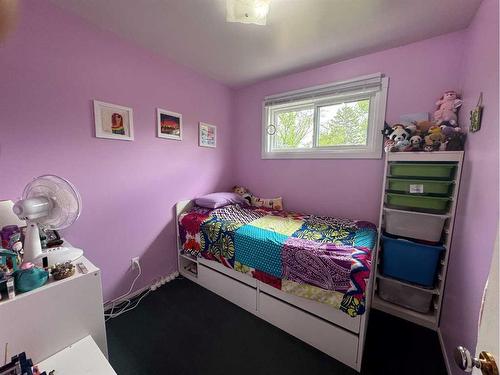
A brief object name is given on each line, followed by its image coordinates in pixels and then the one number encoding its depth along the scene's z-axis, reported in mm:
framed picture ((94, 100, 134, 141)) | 1646
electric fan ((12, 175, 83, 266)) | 1038
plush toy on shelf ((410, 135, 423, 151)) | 1600
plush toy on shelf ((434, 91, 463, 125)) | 1572
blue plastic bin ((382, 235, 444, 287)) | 1566
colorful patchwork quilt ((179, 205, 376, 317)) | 1304
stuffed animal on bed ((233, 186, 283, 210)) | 2605
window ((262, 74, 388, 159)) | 2004
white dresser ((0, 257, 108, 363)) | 854
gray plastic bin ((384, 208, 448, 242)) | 1568
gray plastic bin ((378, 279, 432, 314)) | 1684
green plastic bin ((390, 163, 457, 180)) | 1498
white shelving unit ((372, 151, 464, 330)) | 1480
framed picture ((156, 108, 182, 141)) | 2051
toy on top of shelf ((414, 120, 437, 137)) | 1630
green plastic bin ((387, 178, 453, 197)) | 1519
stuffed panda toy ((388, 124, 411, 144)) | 1667
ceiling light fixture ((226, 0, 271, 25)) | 1184
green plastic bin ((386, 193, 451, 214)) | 1526
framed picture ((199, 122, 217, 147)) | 2492
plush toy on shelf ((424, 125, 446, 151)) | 1519
